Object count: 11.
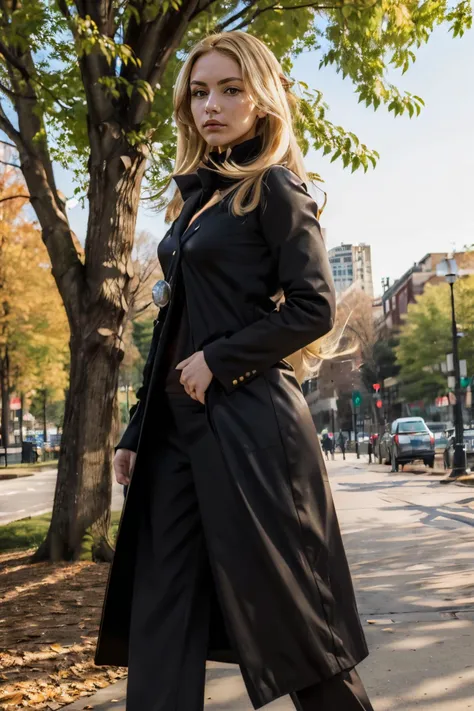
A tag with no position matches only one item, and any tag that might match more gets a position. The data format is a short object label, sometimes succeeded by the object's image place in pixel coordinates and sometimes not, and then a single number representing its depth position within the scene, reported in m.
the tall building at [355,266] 166.50
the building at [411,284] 82.31
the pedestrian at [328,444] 46.30
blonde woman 1.98
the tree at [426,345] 56.06
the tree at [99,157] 7.52
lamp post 20.18
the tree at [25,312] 28.00
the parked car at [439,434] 35.47
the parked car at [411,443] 26.64
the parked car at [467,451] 23.04
